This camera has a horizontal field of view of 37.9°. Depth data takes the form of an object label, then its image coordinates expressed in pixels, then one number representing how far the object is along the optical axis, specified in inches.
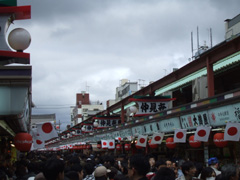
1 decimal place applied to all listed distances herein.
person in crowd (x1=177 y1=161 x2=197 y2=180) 279.6
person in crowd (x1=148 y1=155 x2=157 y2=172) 438.0
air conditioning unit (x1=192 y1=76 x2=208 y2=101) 737.0
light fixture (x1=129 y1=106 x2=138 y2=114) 877.2
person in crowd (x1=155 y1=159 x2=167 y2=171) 385.3
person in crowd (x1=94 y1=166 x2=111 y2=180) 287.9
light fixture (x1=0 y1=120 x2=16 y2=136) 488.0
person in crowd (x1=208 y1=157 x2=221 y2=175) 379.9
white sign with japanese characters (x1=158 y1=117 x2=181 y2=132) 705.6
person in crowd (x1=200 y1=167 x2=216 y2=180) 294.8
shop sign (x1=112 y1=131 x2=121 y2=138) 1148.1
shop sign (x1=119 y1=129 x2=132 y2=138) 1023.6
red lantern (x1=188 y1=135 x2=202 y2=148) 596.7
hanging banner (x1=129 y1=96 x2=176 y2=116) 863.1
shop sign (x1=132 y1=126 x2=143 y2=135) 917.9
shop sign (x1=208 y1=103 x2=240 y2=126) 508.7
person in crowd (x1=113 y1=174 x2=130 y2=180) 272.1
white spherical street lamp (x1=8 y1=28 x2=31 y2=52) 297.7
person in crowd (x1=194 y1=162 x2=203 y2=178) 361.3
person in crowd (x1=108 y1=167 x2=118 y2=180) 350.0
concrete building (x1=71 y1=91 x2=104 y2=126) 4532.2
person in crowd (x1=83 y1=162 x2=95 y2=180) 332.2
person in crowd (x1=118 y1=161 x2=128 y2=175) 391.5
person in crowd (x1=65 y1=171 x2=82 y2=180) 288.8
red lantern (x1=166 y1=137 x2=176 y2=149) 679.4
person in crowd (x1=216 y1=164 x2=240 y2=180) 228.4
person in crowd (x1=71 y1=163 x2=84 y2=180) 311.4
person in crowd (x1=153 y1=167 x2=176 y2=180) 207.3
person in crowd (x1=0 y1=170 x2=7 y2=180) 276.7
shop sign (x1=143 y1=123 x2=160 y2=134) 811.3
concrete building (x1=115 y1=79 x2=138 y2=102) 2866.6
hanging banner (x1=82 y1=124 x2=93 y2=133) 1738.4
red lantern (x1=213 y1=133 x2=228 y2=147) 521.3
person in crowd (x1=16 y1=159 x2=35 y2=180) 420.2
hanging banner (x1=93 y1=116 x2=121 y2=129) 1348.4
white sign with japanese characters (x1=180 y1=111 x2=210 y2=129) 595.1
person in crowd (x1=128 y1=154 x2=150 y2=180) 213.0
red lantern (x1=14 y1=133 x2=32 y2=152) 511.2
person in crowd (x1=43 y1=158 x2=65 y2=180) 204.7
